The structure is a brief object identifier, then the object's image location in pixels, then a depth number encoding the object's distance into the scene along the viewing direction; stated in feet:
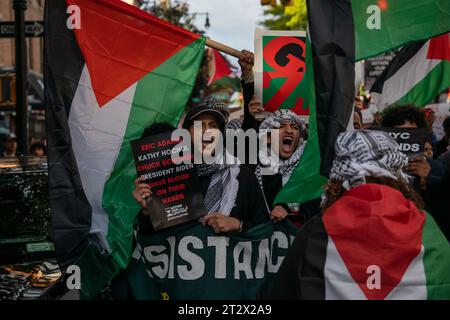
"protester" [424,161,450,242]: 13.67
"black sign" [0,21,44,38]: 35.91
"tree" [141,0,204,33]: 104.51
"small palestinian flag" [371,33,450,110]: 20.66
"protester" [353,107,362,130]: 19.34
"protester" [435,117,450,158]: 27.63
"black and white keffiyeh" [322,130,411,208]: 9.11
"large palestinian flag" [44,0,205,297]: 12.84
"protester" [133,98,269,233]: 13.17
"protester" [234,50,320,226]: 14.33
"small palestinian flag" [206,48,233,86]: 47.97
